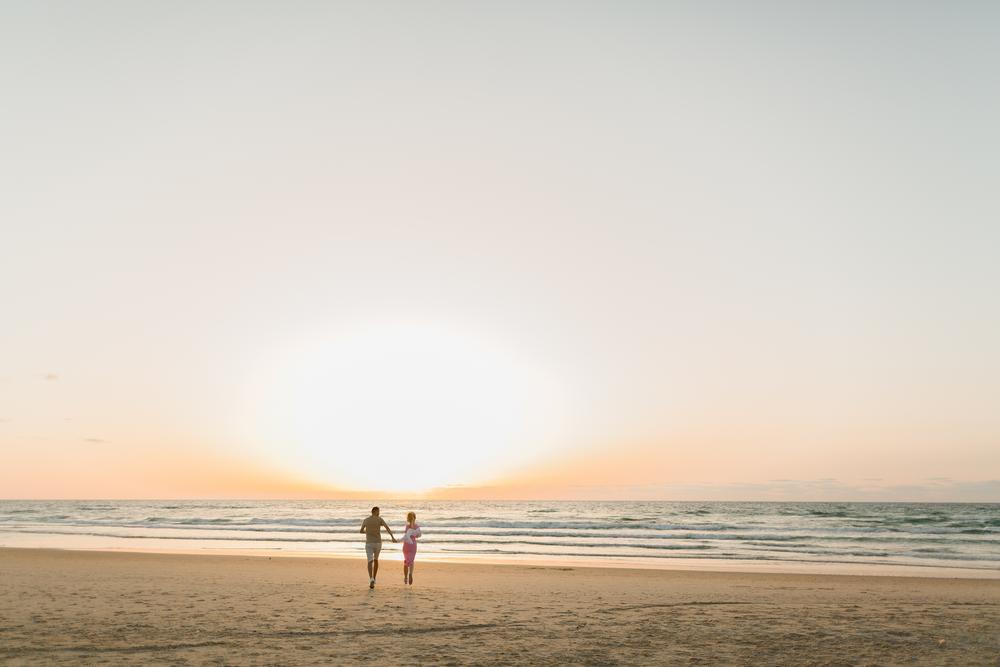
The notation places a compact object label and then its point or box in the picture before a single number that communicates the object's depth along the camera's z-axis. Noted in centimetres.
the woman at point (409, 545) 1930
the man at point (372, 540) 1886
